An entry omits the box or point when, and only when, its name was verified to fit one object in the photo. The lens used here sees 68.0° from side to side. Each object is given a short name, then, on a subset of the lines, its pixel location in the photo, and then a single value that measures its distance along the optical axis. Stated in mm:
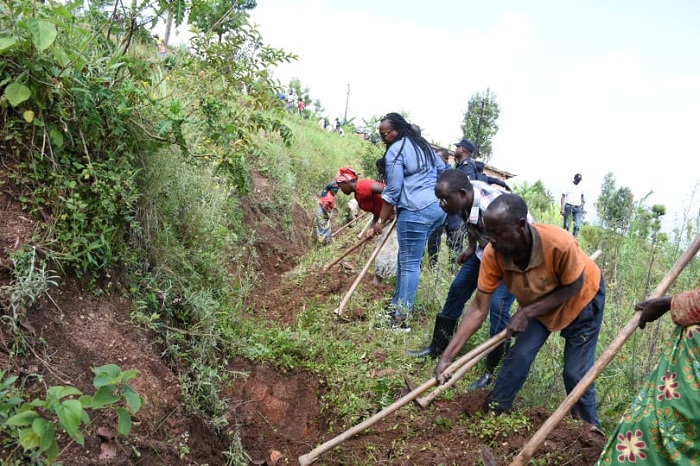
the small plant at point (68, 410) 1696
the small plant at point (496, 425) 3066
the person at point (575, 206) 10141
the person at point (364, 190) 5570
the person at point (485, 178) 6144
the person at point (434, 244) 6751
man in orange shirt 2754
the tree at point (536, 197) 15633
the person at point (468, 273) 3682
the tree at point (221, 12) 3338
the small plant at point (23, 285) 2496
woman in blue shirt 4891
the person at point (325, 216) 8328
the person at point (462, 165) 6875
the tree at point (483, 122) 18677
